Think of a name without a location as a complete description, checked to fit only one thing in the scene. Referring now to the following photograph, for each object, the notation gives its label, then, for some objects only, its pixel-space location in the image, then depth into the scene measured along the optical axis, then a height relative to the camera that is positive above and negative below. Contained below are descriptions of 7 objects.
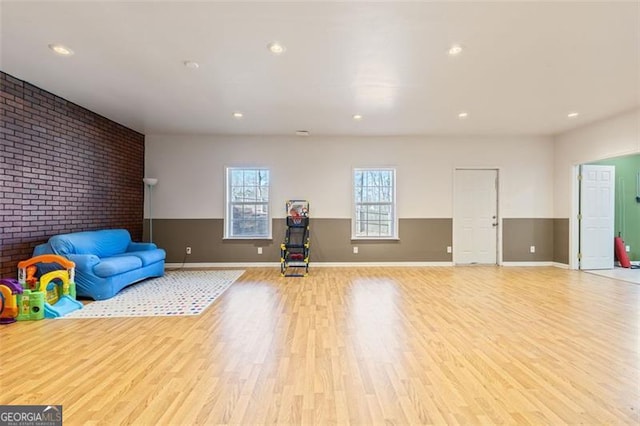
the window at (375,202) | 6.08 +0.27
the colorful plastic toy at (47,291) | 2.99 -0.87
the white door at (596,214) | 5.60 +0.06
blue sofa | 3.68 -0.65
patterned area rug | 3.26 -1.10
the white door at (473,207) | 6.07 +0.19
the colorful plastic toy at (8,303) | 2.90 -0.91
